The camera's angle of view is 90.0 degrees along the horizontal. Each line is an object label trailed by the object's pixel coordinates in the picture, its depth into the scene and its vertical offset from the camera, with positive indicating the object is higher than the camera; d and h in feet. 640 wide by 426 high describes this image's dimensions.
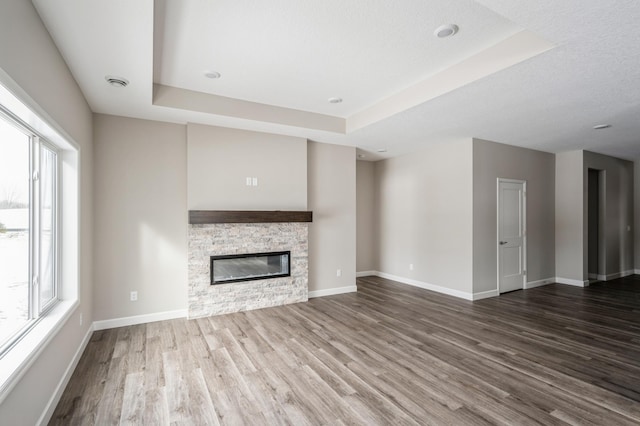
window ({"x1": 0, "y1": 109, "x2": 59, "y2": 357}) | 6.42 -0.35
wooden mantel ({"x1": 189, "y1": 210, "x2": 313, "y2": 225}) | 14.11 -0.12
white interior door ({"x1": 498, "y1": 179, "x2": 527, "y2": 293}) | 18.67 -1.32
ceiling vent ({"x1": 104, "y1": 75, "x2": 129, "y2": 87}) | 9.93 +4.24
